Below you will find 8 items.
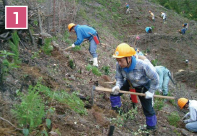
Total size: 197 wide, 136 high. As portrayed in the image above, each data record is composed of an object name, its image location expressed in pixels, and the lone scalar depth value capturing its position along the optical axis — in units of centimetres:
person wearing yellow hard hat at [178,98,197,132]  522
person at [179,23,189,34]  1520
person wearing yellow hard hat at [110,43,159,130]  335
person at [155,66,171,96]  701
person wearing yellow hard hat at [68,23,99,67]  637
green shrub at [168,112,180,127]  520
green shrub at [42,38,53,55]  535
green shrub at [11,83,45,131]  241
